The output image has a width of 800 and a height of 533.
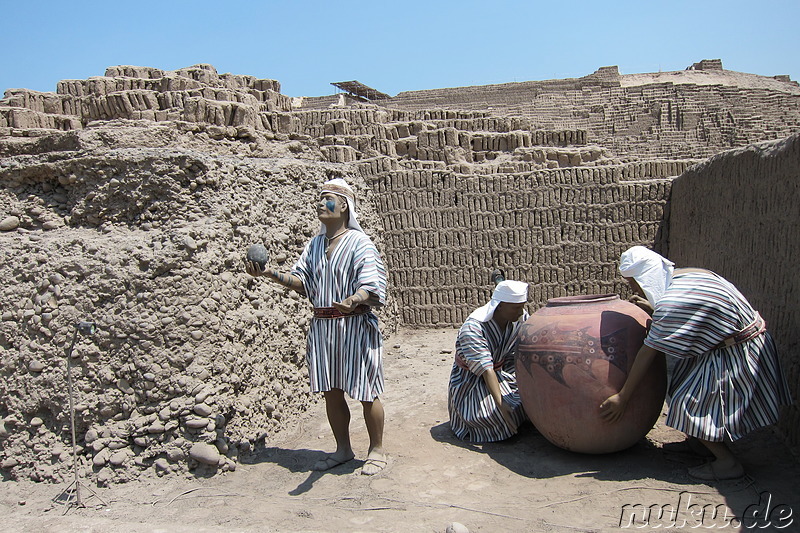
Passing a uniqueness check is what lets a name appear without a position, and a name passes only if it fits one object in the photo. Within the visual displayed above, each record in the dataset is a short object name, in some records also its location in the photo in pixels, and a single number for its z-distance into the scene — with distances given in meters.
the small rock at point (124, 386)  3.44
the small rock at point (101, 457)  3.30
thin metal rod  3.02
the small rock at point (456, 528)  2.53
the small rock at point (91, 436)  3.38
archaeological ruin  3.43
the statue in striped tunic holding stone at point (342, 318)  3.21
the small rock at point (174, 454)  3.33
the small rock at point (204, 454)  3.30
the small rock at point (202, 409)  3.39
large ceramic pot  2.98
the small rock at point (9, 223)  4.26
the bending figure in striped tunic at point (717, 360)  2.78
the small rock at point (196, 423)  3.36
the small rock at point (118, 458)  3.30
